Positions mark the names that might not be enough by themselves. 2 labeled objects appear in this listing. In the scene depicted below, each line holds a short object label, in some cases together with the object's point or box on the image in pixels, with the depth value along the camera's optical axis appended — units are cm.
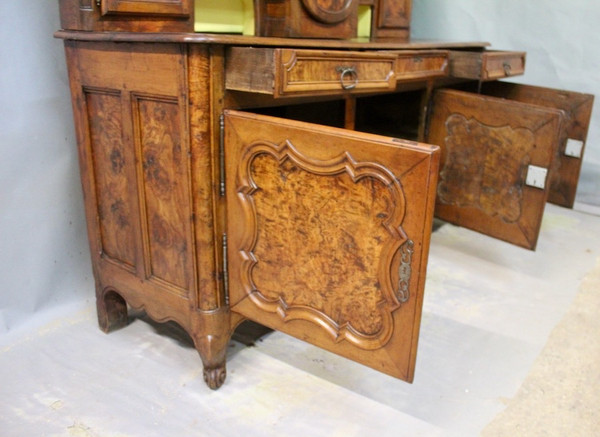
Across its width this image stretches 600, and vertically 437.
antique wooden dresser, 117
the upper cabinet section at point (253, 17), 144
